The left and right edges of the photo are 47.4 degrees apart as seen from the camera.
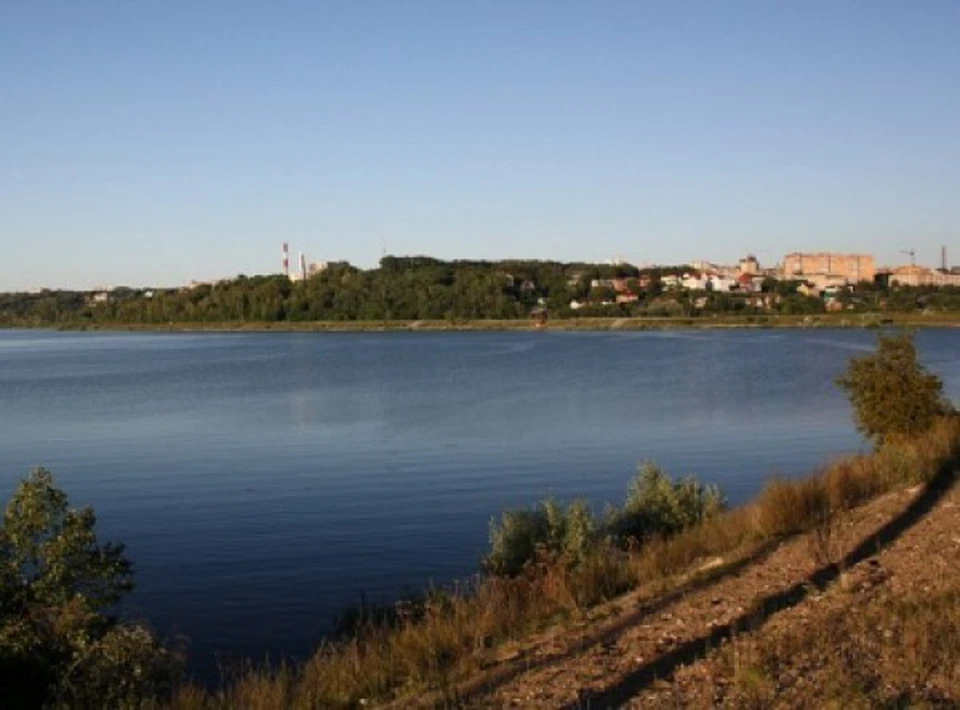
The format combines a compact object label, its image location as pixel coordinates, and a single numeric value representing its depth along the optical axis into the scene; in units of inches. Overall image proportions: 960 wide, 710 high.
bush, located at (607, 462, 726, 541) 645.3
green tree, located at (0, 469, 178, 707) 371.6
